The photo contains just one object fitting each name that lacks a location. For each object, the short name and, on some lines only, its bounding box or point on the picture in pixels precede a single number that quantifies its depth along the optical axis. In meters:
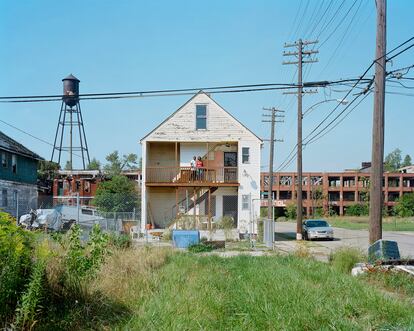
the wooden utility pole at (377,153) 14.12
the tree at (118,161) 95.21
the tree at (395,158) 151.38
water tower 47.62
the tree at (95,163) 87.72
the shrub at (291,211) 81.75
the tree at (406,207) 81.50
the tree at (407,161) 159.68
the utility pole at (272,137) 41.35
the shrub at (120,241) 15.06
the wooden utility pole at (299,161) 30.22
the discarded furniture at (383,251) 12.73
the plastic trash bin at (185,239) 21.28
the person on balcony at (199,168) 31.64
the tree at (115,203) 35.25
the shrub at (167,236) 26.38
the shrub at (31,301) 5.88
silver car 32.44
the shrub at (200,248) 19.44
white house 32.25
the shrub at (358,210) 88.28
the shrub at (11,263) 6.06
